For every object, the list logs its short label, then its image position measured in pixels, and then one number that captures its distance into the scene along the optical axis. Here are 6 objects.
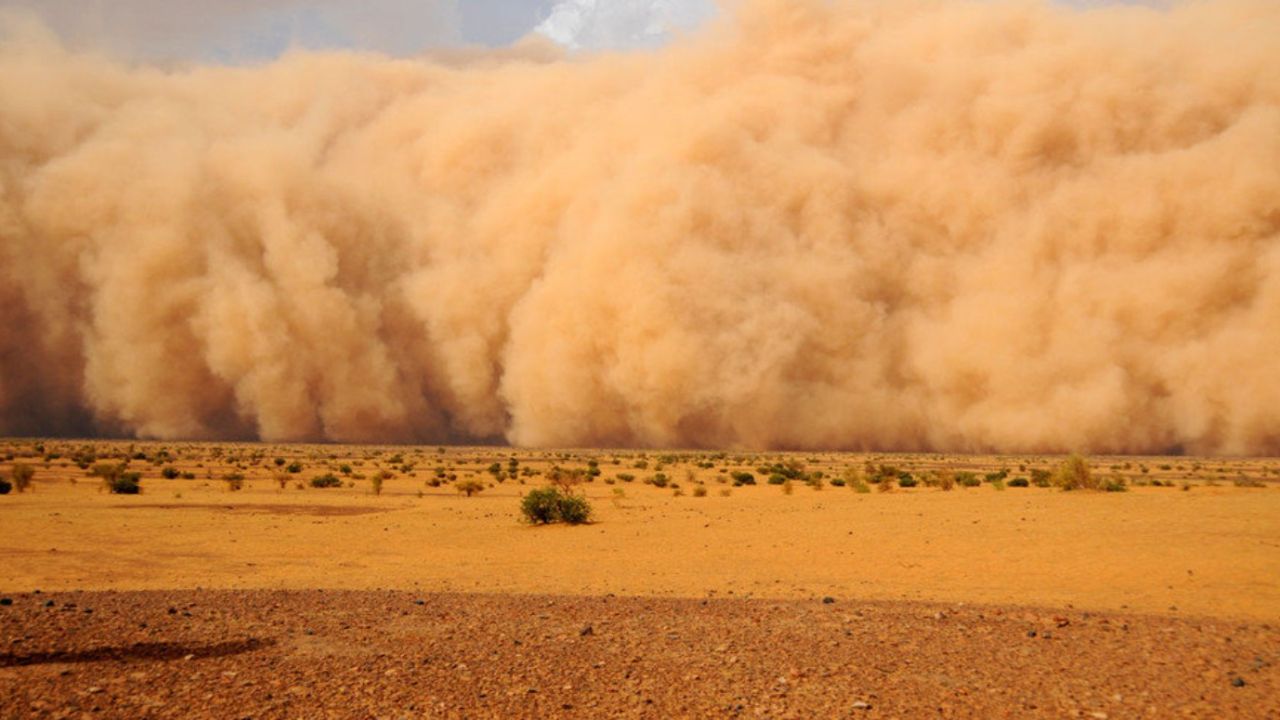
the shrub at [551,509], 14.87
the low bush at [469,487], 20.34
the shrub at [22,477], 18.95
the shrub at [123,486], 19.22
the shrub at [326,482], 22.80
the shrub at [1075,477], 19.06
